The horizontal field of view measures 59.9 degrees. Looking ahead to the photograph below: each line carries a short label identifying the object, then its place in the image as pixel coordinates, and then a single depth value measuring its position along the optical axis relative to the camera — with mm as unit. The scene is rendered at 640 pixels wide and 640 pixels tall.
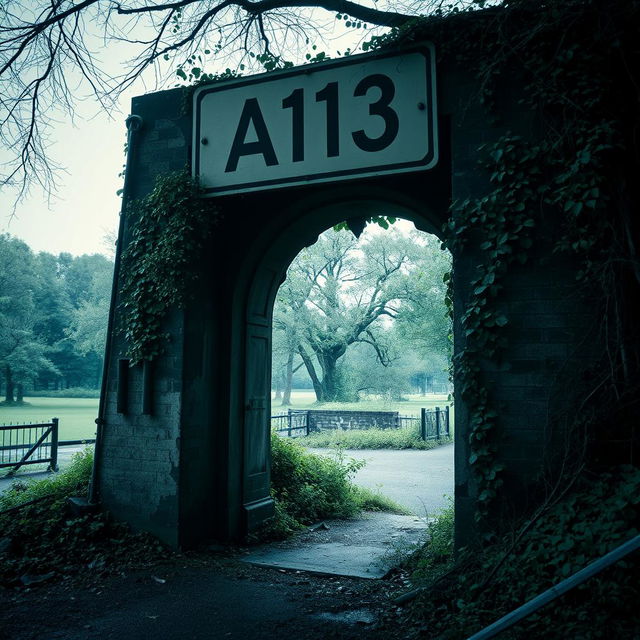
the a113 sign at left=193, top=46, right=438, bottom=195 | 4840
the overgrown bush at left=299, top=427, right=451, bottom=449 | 17875
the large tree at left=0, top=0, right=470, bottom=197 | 6051
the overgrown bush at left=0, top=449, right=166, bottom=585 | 5074
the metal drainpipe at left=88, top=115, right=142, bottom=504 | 5918
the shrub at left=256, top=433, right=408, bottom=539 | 7484
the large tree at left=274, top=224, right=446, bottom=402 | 29500
